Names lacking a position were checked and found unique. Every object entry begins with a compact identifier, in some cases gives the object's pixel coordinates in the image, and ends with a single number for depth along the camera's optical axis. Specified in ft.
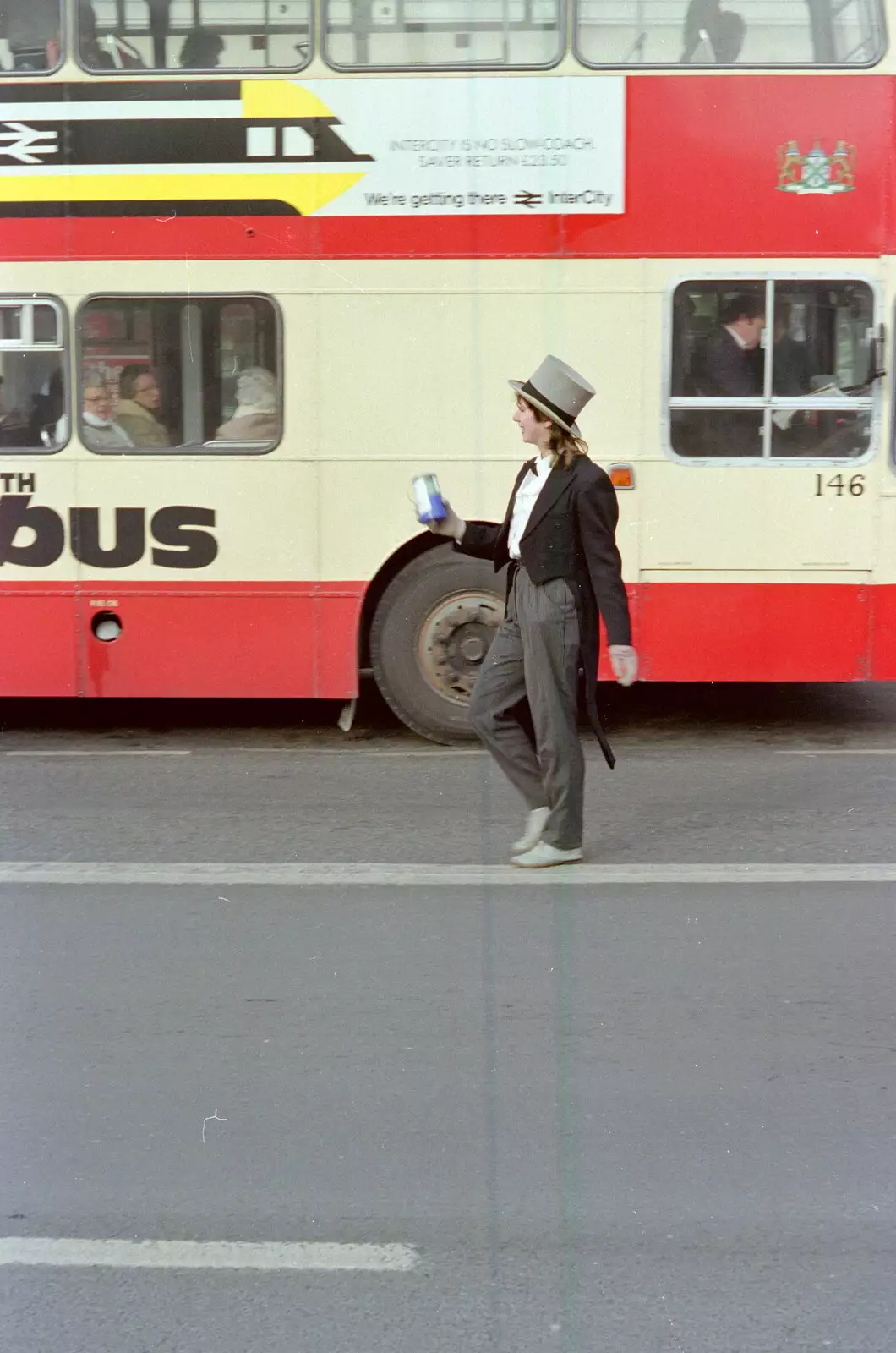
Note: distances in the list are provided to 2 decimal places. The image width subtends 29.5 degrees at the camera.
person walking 19.60
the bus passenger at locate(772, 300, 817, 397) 27.17
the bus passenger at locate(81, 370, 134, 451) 27.68
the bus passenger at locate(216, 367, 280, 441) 27.50
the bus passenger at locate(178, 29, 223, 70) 26.84
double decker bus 26.63
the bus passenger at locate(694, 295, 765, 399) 27.07
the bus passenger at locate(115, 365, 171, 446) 27.63
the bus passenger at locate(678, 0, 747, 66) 26.53
